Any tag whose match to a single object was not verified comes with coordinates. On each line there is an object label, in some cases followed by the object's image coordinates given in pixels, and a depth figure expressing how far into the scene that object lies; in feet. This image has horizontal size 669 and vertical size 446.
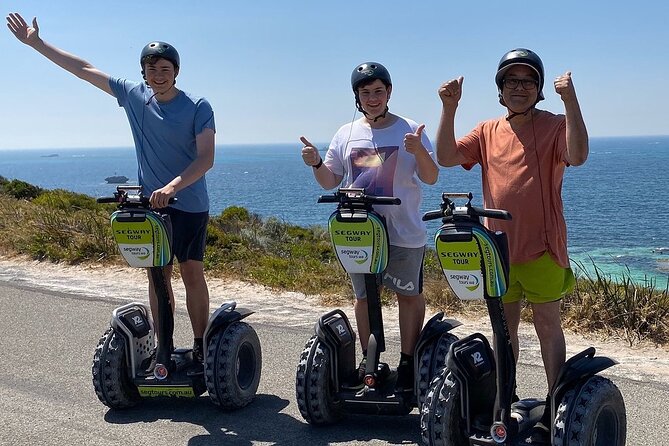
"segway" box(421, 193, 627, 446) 11.73
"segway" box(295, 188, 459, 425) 14.30
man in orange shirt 12.37
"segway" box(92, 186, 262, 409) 15.62
